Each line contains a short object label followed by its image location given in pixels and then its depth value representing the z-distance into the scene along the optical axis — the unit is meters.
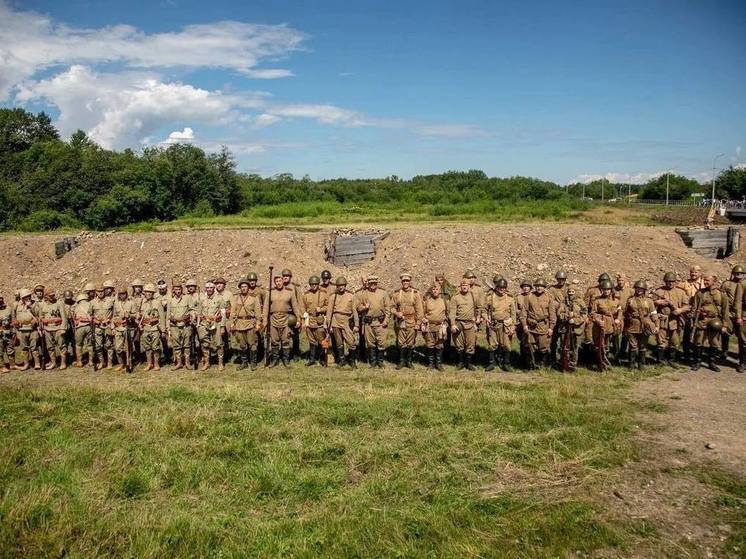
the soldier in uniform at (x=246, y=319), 11.41
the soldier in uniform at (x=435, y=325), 11.21
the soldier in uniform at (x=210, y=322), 11.48
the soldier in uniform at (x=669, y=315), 11.40
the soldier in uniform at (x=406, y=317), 11.37
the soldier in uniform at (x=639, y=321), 10.98
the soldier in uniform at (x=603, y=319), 10.98
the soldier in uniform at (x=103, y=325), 11.75
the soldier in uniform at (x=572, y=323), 11.05
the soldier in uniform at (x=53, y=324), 11.74
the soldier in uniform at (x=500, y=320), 11.09
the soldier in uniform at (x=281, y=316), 11.52
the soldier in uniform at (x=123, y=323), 11.67
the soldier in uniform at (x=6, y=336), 11.73
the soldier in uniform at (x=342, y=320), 11.46
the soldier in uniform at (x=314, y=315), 11.66
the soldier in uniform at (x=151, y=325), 11.59
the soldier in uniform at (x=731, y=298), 11.12
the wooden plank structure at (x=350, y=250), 20.73
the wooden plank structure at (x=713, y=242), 21.77
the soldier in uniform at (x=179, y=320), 11.48
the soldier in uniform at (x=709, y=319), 11.08
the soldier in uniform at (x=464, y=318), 11.10
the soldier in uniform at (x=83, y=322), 11.80
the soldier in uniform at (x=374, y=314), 11.38
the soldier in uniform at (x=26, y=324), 11.67
